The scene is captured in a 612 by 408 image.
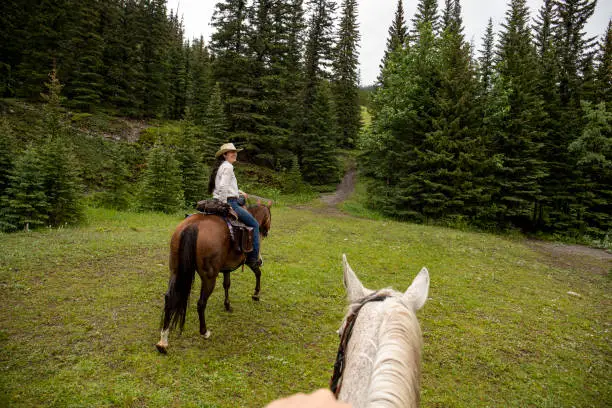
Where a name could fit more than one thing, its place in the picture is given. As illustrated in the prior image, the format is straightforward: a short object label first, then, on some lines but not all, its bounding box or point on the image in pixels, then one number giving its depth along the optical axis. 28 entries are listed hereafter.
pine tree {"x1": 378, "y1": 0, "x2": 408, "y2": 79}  28.28
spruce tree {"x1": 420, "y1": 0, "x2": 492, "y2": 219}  17.19
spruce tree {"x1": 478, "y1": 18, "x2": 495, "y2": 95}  18.95
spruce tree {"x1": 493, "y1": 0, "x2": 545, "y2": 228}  18.19
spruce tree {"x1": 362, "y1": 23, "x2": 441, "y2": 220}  18.22
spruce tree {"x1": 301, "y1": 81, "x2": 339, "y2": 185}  25.62
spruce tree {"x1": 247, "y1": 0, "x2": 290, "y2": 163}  25.38
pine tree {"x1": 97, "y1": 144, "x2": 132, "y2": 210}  13.95
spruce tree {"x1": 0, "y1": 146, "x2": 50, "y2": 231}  9.06
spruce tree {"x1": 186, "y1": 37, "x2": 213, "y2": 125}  30.04
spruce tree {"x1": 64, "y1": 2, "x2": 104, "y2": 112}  26.00
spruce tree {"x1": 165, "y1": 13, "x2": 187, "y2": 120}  37.75
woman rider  5.52
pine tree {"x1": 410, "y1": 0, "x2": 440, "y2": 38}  25.83
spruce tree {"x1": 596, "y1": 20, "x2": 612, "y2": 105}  19.73
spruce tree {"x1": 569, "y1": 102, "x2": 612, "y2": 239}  17.47
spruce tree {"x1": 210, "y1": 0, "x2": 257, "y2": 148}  25.16
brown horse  4.49
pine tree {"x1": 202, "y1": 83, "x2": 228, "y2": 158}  21.69
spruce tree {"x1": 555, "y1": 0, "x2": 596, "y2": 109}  21.28
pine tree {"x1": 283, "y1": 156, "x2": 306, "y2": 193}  23.44
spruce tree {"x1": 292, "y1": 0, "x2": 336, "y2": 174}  26.12
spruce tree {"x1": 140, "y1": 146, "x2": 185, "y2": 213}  14.09
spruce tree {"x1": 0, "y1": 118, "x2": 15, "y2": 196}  9.72
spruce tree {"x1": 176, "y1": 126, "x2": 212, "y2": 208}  16.34
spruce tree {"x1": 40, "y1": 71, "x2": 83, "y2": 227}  9.97
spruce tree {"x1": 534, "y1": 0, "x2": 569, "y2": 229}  19.44
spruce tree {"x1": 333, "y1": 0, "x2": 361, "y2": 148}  34.31
